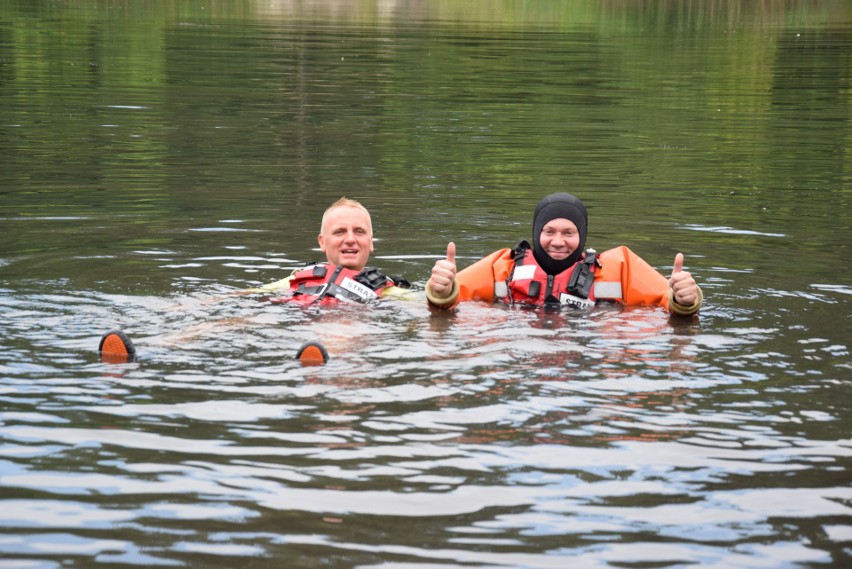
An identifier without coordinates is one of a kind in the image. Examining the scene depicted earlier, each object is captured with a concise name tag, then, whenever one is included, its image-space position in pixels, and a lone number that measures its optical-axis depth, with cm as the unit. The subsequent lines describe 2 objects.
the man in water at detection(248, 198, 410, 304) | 1722
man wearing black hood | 1741
